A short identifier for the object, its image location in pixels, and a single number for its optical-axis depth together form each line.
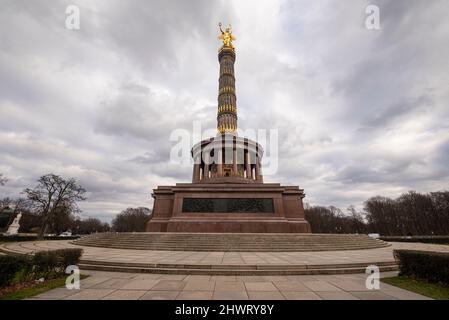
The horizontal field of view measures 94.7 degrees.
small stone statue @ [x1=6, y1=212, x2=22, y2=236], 36.81
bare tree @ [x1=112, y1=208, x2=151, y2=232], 79.12
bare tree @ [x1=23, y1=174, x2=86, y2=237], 27.67
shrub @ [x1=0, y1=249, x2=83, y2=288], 5.41
